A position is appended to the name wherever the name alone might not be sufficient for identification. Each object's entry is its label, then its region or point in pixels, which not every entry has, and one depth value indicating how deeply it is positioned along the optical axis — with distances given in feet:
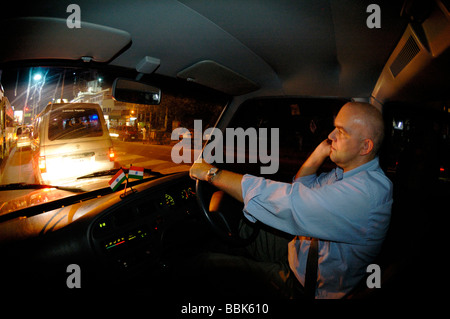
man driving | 4.14
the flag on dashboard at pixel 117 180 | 6.32
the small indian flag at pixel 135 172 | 6.52
